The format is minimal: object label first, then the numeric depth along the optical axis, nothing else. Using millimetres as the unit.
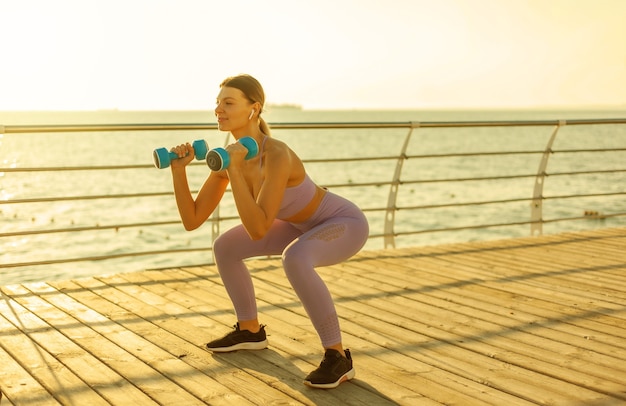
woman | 3287
